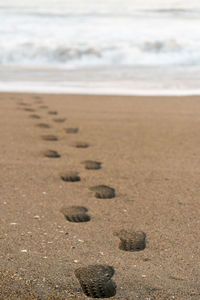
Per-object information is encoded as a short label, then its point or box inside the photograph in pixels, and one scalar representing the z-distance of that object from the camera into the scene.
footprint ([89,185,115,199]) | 4.96
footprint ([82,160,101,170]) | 5.94
